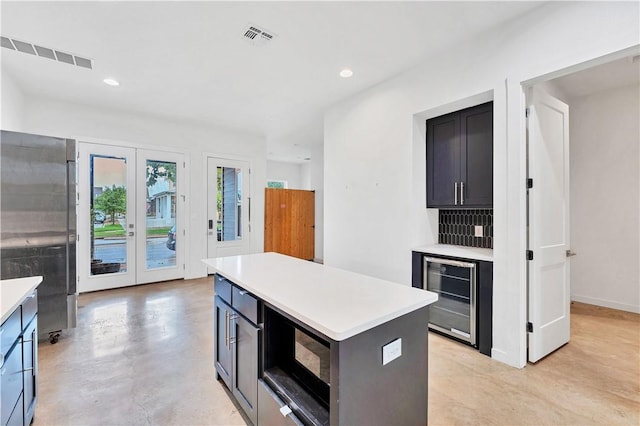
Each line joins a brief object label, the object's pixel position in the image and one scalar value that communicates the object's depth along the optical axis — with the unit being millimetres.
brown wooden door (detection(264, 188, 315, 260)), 7047
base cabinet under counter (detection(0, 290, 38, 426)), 1373
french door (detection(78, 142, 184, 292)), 4586
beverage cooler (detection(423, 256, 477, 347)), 2771
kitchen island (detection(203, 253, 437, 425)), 1174
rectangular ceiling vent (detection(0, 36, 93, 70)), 2799
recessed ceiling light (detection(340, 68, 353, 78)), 3387
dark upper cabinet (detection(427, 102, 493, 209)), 2820
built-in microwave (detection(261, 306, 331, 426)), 1341
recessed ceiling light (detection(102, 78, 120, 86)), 3605
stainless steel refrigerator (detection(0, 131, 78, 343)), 2625
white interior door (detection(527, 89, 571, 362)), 2459
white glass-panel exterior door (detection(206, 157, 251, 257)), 5762
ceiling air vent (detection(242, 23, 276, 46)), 2605
